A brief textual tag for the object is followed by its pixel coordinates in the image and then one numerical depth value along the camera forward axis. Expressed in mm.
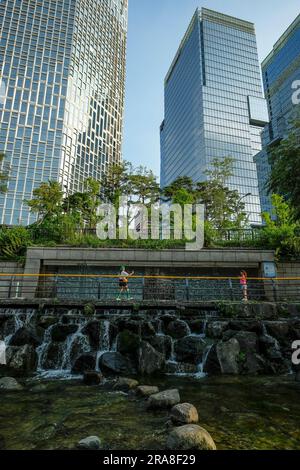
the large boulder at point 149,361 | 10555
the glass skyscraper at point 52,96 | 73250
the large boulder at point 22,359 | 10695
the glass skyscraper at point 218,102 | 111125
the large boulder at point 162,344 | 11633
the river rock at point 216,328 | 12164
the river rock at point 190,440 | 4621
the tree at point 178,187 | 34312
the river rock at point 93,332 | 11969
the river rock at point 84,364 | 10648
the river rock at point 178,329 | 12420
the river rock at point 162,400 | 6758
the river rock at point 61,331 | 12055
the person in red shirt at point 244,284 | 15719
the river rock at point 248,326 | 12227
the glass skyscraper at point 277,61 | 111625
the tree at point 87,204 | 29155
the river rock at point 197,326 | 12688
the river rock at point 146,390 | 7795
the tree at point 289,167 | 12422
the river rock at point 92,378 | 9242
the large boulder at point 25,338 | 11852
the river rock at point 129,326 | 12258
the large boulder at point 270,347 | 11266
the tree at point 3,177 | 24516
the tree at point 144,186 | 32031
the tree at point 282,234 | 20031
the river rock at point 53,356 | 11234
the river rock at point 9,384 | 8422
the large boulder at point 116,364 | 10445
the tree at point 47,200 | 30953
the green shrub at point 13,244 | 20016
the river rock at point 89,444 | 4812
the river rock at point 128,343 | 11289
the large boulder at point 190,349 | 11359
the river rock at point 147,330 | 12188
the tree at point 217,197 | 32281
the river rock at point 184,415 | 5824
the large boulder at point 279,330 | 12031
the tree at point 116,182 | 32969
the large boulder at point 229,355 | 10594
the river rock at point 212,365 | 10703
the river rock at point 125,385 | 8516
